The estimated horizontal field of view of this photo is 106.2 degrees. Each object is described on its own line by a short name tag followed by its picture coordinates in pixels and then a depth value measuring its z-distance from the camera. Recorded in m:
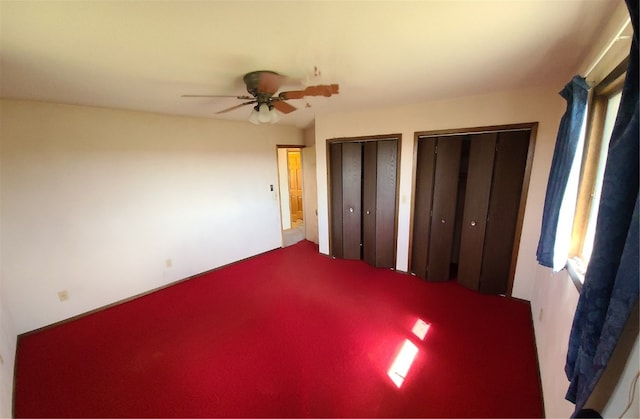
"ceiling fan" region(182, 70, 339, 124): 1.69
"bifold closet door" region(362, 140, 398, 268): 3.18
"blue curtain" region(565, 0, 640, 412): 0.65
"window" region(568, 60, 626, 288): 1.38
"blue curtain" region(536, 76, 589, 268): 1.32
